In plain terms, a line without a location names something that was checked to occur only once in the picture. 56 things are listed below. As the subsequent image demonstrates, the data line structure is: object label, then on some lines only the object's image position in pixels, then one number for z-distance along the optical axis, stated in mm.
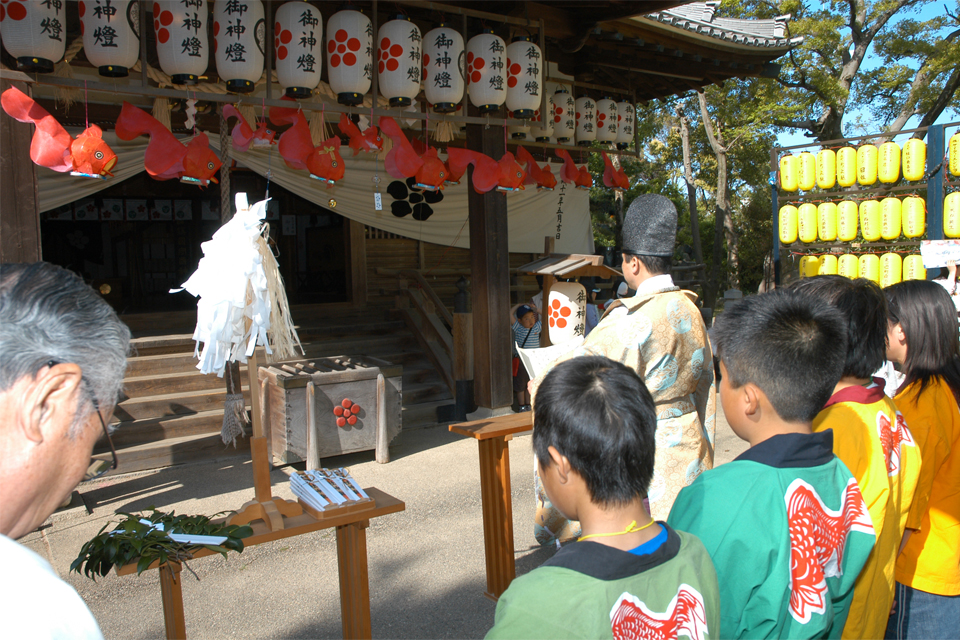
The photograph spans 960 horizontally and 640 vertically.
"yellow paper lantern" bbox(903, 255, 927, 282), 7516
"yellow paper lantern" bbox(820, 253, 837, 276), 8359
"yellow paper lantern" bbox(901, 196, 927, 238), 7488
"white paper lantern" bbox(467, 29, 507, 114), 6227
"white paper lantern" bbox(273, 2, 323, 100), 5223
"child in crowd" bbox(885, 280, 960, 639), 2010
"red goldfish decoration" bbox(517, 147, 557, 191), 7527
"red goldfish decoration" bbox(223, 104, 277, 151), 5395
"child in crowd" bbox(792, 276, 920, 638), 1680
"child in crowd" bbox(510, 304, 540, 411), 7500
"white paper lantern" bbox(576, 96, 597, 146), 8375
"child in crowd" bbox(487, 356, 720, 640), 1128
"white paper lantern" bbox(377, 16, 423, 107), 5695
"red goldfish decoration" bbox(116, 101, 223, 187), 4840
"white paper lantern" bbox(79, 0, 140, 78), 4488
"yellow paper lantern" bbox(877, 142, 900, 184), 7699
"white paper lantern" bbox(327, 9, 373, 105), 5453
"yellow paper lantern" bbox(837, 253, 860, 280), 8031
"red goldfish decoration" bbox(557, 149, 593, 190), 8609
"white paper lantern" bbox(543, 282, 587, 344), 4449
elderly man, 953
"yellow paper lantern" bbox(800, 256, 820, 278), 8703
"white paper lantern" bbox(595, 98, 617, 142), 8578
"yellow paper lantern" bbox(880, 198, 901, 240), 7684
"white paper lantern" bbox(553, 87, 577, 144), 8031
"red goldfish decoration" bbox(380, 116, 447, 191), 6133
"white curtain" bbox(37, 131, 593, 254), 6734
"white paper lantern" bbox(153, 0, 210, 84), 4766
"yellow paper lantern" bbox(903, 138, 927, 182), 7457
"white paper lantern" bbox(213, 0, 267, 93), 4949
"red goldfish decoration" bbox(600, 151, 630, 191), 9039
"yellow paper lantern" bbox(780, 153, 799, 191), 8898
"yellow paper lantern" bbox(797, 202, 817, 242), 8641
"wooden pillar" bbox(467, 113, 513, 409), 6934
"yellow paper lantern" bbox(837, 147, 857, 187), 8180
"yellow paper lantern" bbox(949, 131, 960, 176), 6945
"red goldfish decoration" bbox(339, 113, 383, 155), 6094
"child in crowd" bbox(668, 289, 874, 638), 1365
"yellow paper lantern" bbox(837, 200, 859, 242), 8133
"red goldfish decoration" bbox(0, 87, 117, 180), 4227
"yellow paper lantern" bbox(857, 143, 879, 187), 7961
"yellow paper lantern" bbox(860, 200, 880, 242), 7844
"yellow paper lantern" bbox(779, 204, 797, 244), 8844
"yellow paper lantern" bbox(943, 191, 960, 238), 6926
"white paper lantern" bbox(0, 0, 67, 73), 4184
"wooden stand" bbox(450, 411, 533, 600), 3293
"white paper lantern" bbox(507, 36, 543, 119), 6484
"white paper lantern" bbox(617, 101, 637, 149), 8734
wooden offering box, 5645
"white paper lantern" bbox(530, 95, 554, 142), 7837
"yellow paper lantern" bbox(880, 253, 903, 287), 7645
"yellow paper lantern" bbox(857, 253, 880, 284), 7855
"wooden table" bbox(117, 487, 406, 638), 2398
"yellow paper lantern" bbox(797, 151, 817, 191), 8609
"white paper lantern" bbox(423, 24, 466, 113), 6004
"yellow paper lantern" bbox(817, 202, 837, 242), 8406
